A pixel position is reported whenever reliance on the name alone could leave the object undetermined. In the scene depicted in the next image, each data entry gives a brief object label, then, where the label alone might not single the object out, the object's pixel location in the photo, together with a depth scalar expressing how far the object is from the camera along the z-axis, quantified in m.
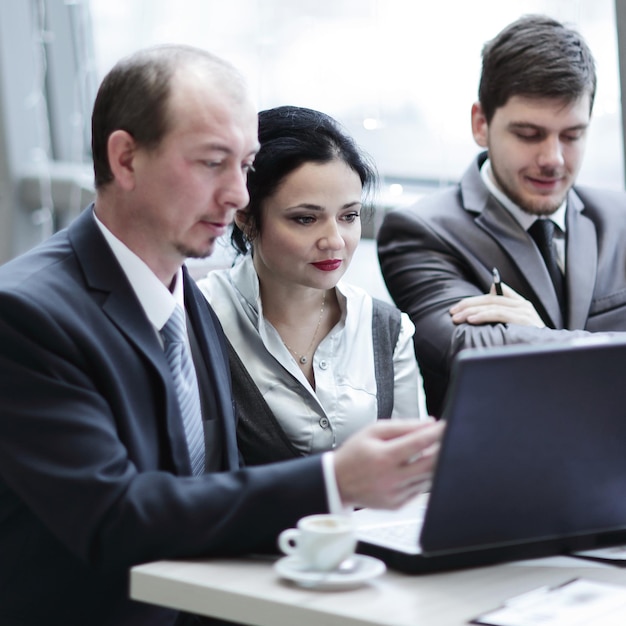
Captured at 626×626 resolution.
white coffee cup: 2.92
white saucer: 2.91
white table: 2.86
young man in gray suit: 3.89
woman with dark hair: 3.53
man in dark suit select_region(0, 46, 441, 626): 2.98
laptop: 2.90
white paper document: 2.85
